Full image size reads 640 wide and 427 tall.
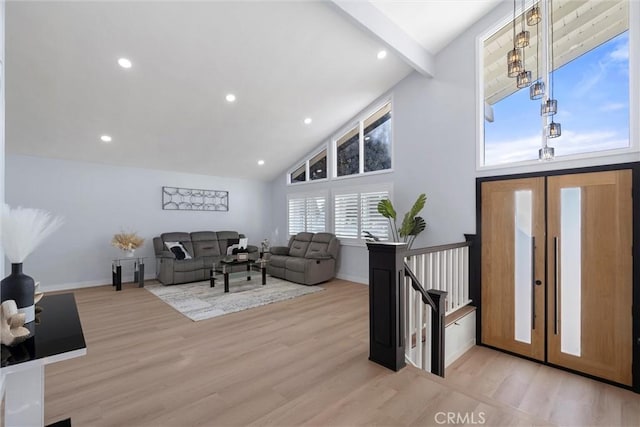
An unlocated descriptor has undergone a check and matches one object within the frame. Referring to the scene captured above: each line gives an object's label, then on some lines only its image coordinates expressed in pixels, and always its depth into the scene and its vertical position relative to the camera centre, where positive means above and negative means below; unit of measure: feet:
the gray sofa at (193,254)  18.67 -2.92
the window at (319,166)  22.86 +3.87
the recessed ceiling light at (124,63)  11.76 +6.29
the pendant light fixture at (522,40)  7.79 +4.76
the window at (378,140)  18.53 +4.87
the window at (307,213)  22.69 +0.03
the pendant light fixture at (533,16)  7.47 +5.19
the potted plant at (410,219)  15.02 -0.34
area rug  13.57 -4.55
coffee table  16.99 -3.52
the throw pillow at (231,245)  20.84 -2.38
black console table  3.68 -1.85
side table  17.39 -3.57
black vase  4.24 -1.13
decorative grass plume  4.26 -0.24
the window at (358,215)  18.62 -0.13
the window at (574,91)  10.28 +4.88
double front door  9.71 -2.21
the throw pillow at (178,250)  19.38 -2.46
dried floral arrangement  18.20 -1.76
